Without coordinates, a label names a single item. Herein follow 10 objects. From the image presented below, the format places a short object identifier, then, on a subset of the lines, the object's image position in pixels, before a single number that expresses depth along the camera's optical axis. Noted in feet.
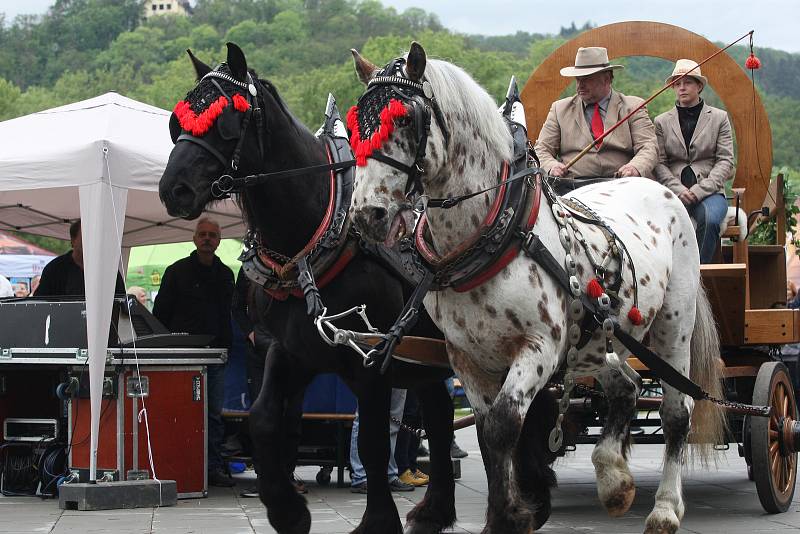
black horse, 30.97
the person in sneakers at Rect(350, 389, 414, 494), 46.81
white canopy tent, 43.92
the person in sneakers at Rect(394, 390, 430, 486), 50.52
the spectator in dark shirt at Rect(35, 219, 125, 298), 52.68
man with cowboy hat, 39.71
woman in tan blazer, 40.28
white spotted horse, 24.38
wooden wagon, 38.21
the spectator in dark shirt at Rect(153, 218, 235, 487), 52.19
